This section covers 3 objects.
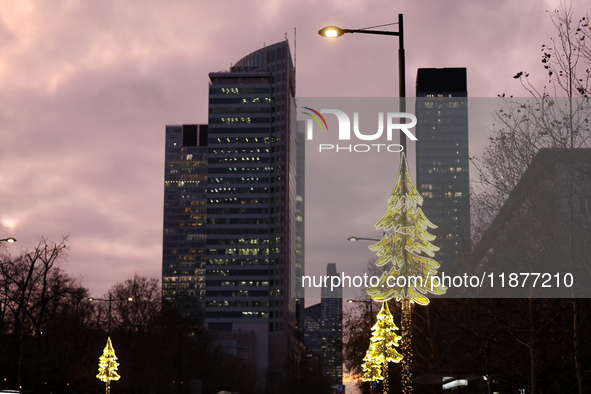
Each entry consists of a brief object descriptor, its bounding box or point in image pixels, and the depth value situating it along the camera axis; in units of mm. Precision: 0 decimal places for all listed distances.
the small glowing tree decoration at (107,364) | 57281
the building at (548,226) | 23453
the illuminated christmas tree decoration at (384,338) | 33331
